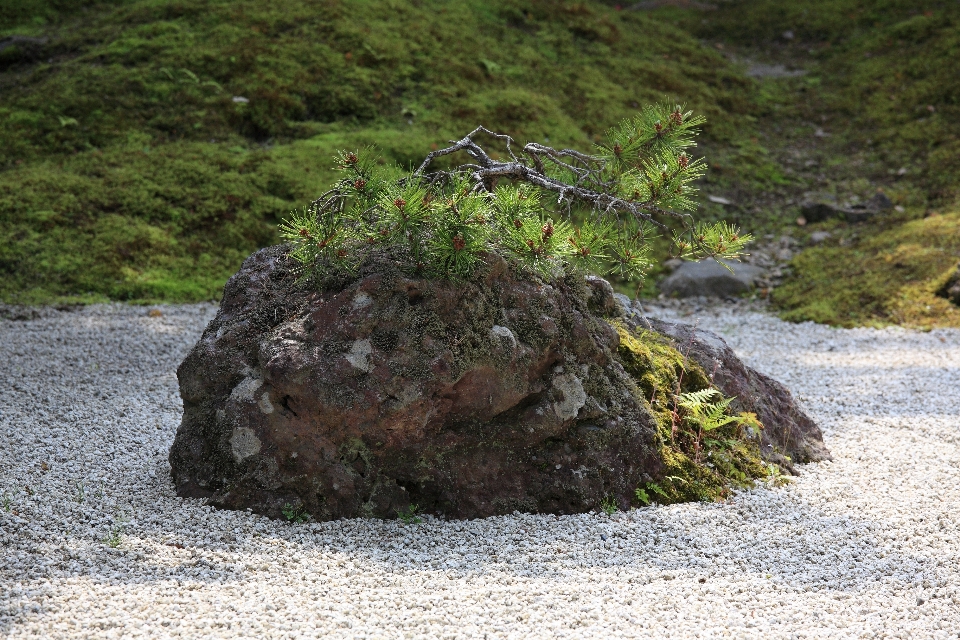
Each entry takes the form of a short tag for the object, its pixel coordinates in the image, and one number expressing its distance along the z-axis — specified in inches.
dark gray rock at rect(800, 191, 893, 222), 498.3
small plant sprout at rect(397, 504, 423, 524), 176.4
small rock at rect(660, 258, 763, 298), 445.7
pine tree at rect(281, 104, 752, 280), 165.8
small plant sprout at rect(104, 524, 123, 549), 159.9
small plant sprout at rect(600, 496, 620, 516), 183.6
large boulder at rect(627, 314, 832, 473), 223.0
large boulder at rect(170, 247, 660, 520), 172.7
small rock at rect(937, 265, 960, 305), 396.2
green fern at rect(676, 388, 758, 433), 199.3
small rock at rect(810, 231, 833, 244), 485.5
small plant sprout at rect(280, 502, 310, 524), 174.2
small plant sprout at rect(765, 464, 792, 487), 206.1
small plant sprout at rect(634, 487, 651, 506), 187.2
